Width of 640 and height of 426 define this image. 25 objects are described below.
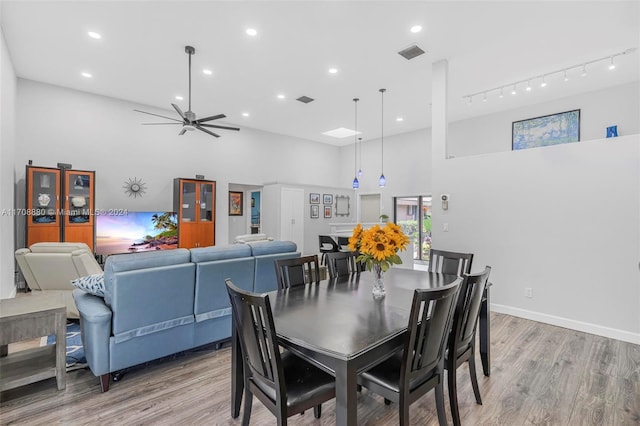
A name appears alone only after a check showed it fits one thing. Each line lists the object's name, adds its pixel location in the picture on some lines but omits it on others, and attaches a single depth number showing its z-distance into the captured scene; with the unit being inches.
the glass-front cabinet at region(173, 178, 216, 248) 261.3
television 228.7
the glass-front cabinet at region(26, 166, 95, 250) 198.1
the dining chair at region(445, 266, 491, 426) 75.5
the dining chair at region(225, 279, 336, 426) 57.2
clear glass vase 88.2
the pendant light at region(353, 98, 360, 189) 339.5
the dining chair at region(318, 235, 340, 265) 218.8
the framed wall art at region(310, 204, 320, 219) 353.3
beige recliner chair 140.0
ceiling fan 166.1
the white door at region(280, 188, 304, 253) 326.3
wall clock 247.9
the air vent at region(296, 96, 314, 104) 236.7
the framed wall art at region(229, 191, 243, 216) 337.1
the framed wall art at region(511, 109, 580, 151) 223.1
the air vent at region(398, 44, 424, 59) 163.6
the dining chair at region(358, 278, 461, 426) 60.9
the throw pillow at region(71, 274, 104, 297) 100.0
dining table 53.6
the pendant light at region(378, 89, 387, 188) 280.4
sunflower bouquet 84.8
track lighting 170.7
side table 84.0
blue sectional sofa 91.7
